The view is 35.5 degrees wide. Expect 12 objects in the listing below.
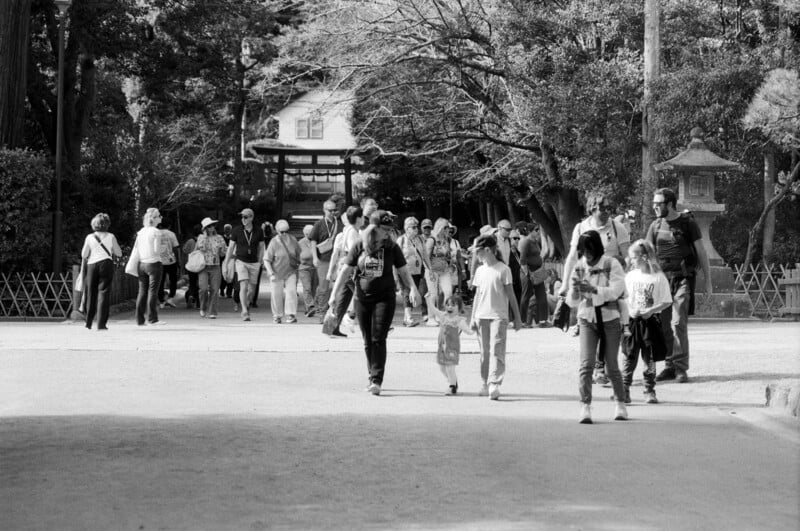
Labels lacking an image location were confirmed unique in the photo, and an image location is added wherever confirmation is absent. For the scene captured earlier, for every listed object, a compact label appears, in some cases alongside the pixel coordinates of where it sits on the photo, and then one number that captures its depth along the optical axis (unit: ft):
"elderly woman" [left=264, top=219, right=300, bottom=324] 65.77
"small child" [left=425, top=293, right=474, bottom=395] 37.68
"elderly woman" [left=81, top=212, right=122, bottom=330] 59.98
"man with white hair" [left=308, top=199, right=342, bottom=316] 64.59
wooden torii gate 168.86
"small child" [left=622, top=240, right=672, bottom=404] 36.68
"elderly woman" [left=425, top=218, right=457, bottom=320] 63.98
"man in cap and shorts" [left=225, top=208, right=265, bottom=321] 69.77
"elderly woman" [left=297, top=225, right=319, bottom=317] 67.77
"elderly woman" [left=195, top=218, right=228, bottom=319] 69.92
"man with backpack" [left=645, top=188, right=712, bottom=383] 40.42
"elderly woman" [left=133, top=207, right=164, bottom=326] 62.18
